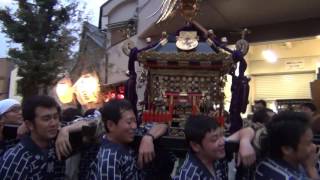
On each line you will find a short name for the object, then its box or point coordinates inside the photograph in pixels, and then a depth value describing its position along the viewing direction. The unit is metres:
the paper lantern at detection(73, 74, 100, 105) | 5.81
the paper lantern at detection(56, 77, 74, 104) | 7.40
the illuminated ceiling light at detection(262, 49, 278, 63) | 6.82
